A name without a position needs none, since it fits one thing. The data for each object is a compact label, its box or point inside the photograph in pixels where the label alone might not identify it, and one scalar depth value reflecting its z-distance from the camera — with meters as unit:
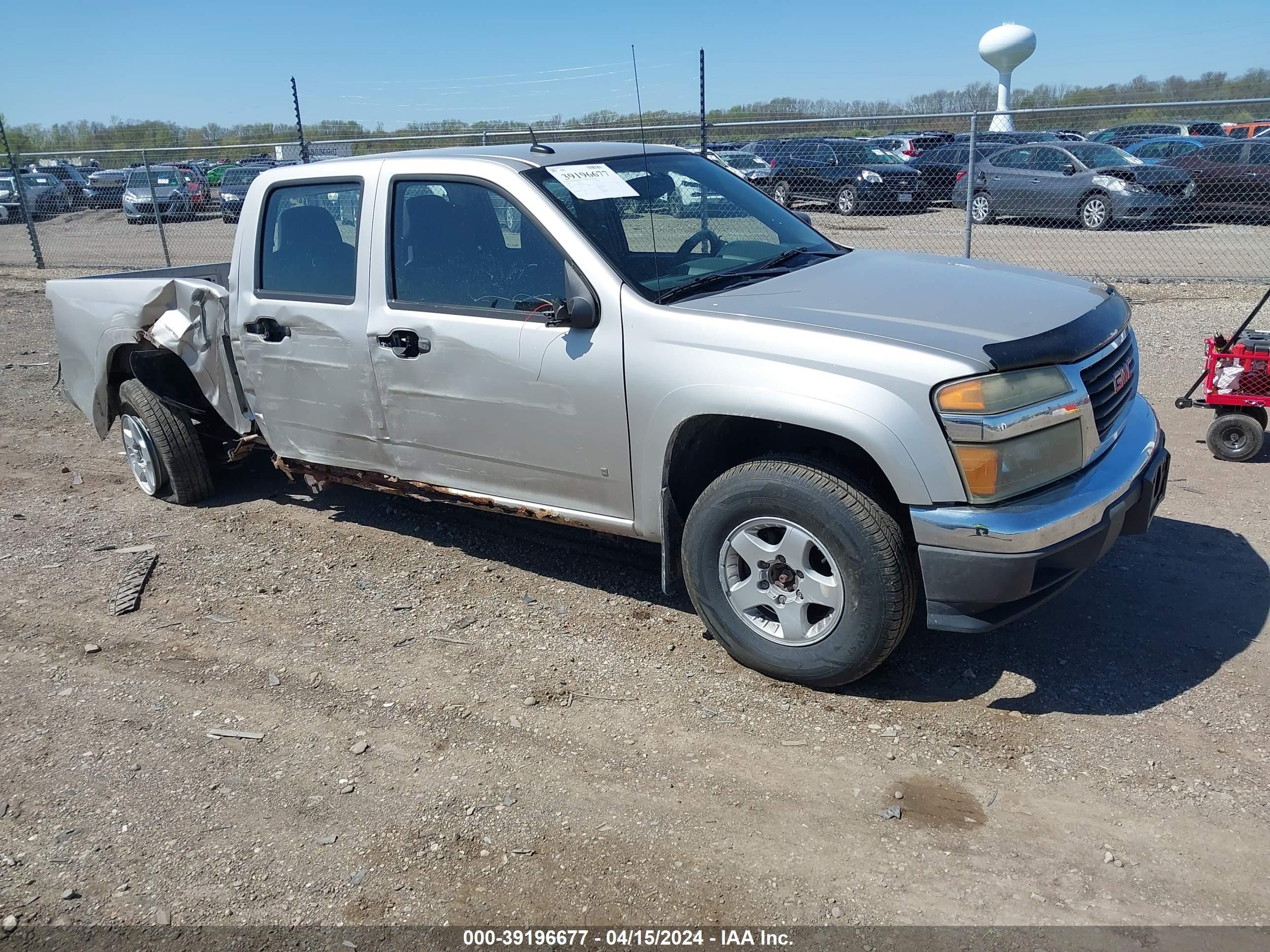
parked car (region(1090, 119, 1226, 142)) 20.38
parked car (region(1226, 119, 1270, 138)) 22.59
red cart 5.65
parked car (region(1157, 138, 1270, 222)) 15.62
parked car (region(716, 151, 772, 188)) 17.95
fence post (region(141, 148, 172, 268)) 15.08
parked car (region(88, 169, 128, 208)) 20.00
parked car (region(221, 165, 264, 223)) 19.69
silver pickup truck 3.21
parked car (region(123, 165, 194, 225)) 20.02
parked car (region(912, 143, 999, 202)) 18.75
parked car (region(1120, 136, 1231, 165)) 16.94
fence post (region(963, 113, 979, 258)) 9.76
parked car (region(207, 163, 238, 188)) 24.23
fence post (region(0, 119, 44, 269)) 16.80
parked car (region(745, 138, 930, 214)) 17.44
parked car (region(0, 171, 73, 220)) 21.59
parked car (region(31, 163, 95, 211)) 21.12
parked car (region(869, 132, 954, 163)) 25.56
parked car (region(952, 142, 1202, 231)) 15.21
